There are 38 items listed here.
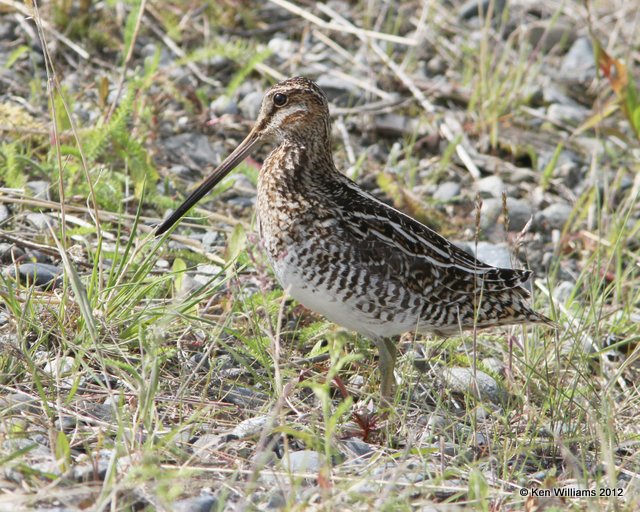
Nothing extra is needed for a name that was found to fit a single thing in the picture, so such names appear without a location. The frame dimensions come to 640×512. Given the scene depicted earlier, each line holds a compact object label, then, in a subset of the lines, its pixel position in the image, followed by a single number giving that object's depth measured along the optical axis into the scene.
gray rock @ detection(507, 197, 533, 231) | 12.48
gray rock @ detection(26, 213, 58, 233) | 9.81
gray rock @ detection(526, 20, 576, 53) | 15.65
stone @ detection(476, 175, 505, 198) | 12.63
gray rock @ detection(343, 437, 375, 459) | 7.52
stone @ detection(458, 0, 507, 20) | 15.73
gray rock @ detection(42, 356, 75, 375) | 7.52
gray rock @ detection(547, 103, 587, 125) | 14.13
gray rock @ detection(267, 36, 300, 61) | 14.16
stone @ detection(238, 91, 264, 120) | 12.96
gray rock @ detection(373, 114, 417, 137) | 13.39
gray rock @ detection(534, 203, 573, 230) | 12.54
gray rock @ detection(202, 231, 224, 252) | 10.28
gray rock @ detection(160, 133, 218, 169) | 12.06
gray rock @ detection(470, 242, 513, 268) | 11.21
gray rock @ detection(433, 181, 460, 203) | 12.62
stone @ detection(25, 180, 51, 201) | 10.12
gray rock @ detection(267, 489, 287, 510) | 6.52
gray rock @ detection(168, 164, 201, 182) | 11.62
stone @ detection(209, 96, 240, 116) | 12.81
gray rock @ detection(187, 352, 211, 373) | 8.38
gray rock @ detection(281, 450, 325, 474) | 6.84
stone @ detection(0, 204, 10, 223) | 9.64
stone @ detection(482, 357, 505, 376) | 9.41
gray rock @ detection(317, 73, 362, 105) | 13.75
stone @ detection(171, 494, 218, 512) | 6.35
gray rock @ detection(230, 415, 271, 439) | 7.39
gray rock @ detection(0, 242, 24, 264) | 9.31
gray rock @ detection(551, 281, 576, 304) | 10.87
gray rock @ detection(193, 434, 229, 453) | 6.93
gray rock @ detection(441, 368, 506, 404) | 8.78
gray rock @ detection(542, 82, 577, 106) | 14.57
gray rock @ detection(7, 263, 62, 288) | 8.95
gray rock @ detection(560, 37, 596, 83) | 15.34
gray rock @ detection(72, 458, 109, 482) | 6.37
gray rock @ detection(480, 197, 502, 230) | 12.27
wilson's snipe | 8.30
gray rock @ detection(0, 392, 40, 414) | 6.95
